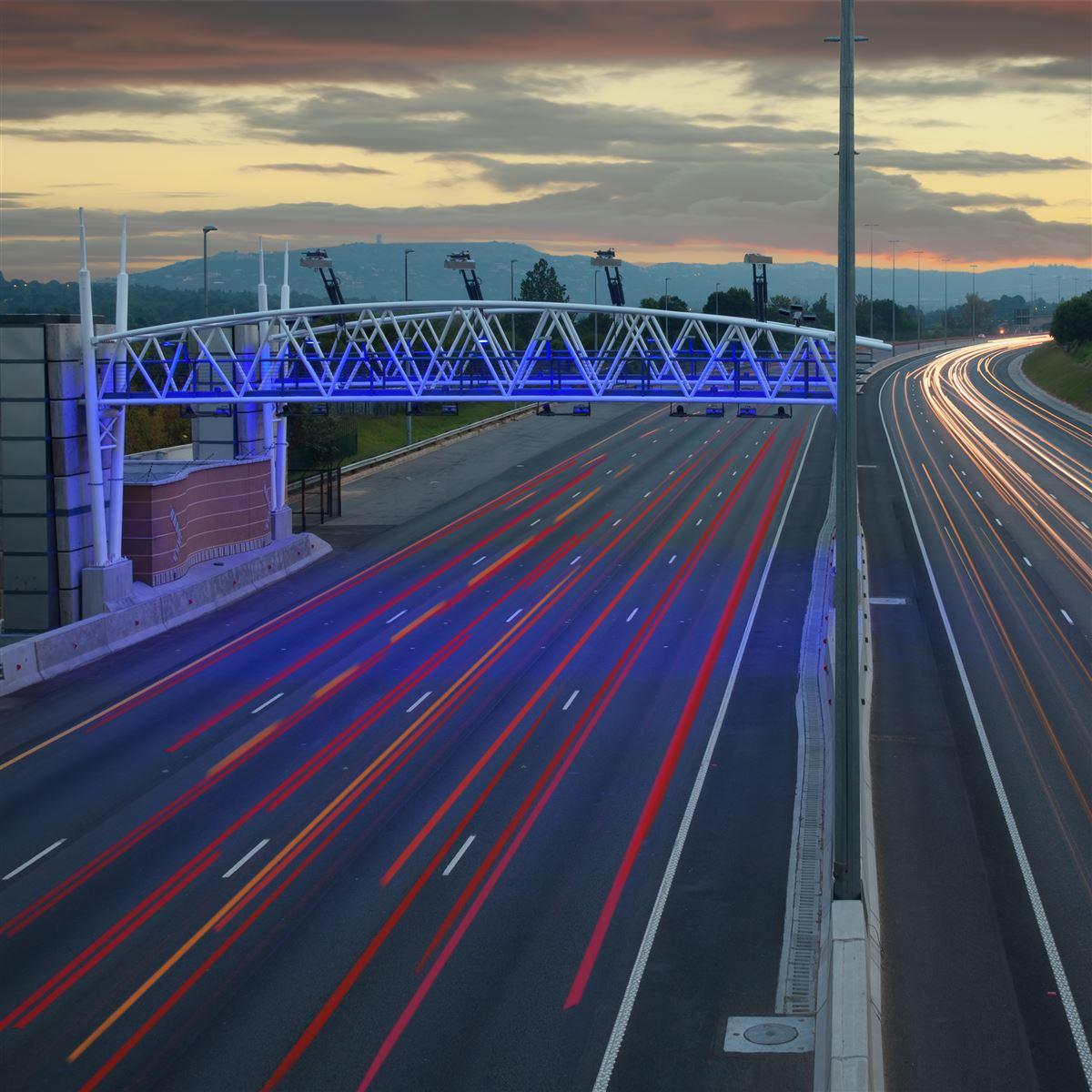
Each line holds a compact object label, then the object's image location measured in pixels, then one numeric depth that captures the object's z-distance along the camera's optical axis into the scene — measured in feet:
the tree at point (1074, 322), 424.87
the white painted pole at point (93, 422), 137.49
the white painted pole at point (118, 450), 140.97
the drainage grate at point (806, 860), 61.77
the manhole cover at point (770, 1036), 55.93
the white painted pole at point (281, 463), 180.96
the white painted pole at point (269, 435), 179.22
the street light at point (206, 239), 224.12
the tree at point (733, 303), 493.89
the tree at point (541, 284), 488.44
